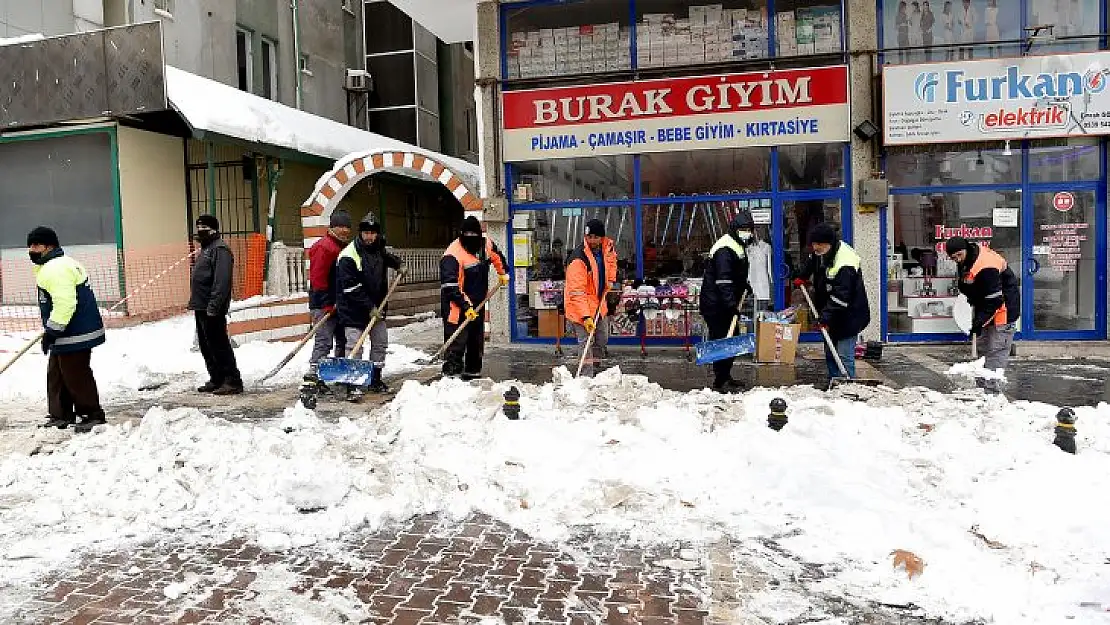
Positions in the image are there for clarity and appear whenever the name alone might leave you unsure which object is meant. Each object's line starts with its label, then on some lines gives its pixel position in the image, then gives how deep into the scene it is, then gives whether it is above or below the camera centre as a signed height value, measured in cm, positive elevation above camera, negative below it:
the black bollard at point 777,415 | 577 -100
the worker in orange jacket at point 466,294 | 939 -17
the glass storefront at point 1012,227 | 1139 +48
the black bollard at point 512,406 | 643 -98
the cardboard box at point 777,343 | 1011 -90
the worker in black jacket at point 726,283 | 870 -13
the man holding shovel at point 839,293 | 808 -25
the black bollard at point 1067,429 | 551 -110
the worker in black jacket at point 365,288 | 908 -6
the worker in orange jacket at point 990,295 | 786 -31
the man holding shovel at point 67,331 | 711 -34
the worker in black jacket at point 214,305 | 905 -19
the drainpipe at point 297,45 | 2048 +581
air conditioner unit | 2294 +547
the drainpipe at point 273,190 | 1508 +170
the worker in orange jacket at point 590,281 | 931 -7
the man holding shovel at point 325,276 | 951 +8
